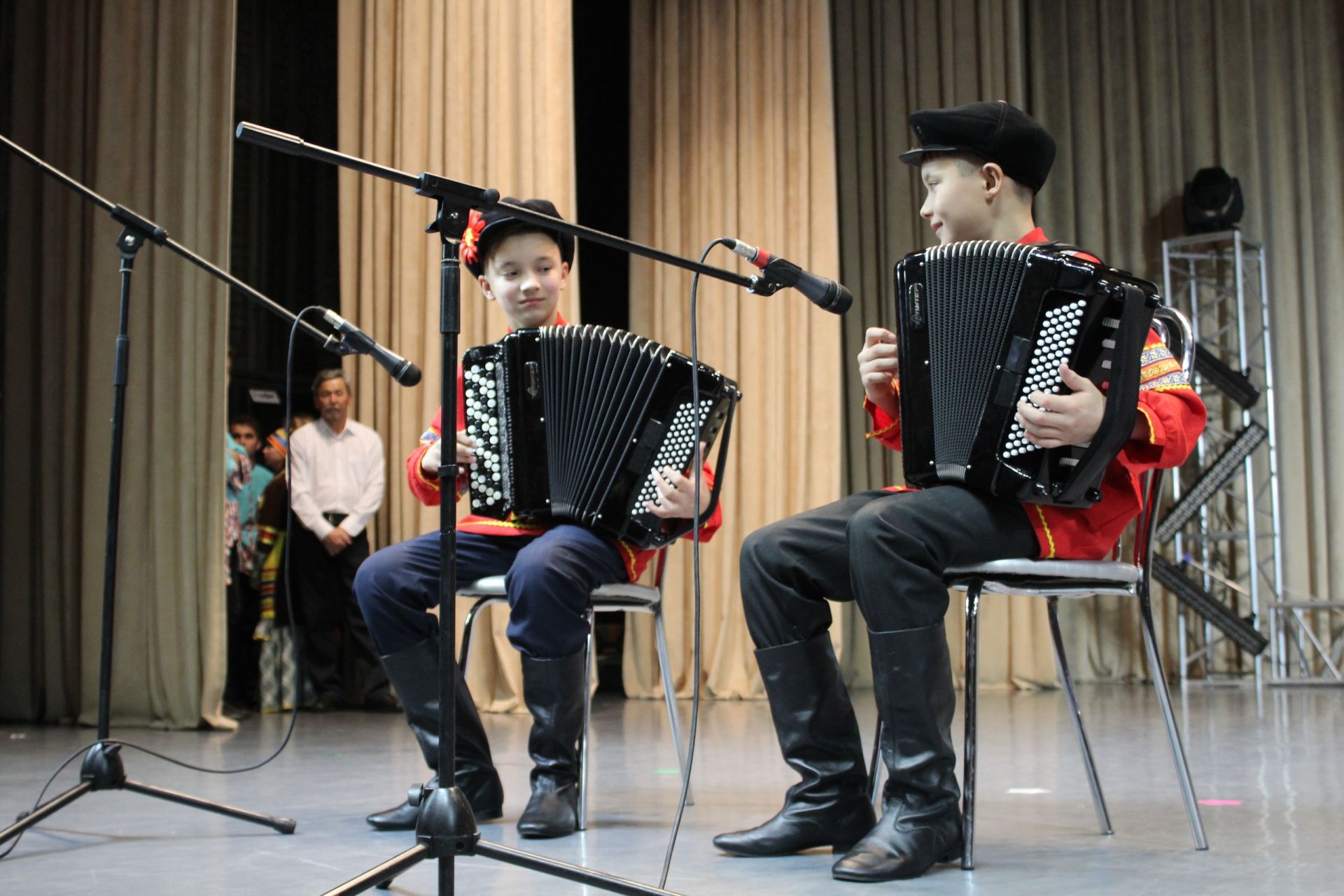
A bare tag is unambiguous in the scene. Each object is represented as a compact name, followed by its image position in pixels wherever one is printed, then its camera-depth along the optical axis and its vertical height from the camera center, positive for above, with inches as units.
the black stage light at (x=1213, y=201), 246.8 +59.2
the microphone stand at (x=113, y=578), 83.7 -2.9
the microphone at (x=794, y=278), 65.2 +12.2
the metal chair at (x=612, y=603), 90.3 -5.2
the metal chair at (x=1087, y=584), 73.5 -3.4
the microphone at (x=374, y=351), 70.5 +9.8
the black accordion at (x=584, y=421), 89.4 +7.2
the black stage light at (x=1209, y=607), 238.4 -15.0
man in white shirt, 189.9 +0.8
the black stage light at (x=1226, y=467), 243.8 +10.2
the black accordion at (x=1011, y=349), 70.9 +9.4
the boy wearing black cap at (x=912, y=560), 71.2 -1.8
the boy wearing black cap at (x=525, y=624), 87.0 -6.2
